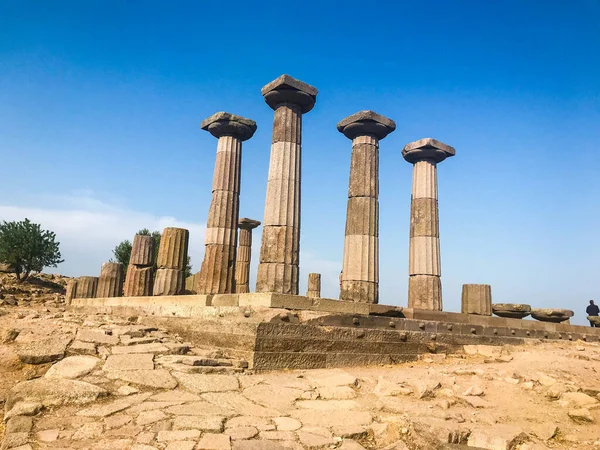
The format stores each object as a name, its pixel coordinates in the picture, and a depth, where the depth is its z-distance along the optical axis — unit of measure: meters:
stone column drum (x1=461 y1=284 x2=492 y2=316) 12.51
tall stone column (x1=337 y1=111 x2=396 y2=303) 11.35
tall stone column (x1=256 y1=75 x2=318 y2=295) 9.70
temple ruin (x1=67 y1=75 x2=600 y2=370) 7.49
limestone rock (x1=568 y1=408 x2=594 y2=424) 4.75
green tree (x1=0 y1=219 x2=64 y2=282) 27.27
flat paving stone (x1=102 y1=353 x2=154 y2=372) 5.60
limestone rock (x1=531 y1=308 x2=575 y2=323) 13.52
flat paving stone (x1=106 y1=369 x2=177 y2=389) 5.16
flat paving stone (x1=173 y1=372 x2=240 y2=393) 5.20
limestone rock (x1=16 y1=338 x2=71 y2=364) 6.18
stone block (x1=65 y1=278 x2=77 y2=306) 17.55
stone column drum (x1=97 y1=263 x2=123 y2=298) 16.00
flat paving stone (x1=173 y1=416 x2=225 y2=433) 3.97
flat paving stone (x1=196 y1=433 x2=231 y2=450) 3.60
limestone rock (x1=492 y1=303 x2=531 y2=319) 12.48
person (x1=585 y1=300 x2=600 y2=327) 20.99
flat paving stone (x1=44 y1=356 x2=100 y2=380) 5.23
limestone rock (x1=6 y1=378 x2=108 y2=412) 4.52
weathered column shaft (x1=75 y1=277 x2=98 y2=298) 17.08
